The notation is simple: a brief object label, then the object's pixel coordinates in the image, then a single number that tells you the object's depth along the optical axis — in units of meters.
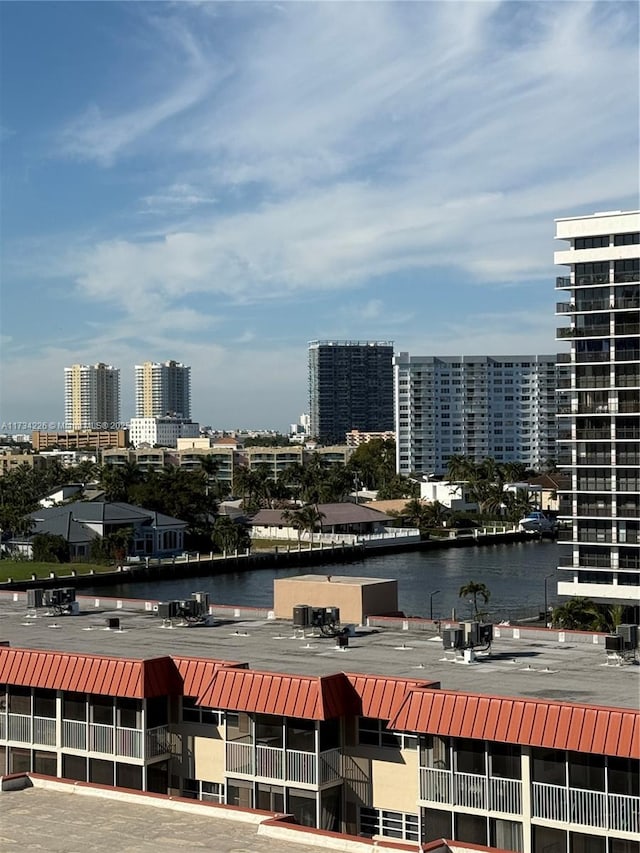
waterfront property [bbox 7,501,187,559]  116.62
